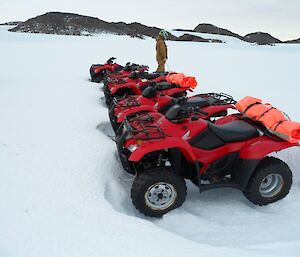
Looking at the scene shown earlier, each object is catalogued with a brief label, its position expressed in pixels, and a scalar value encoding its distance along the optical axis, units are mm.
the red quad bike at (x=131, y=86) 6641
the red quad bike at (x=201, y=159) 3287
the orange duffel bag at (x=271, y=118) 3340
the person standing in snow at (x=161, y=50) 9930
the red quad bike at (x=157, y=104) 4730
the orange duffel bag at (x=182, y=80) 6543
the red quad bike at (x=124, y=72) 7697
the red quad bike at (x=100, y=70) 9680
